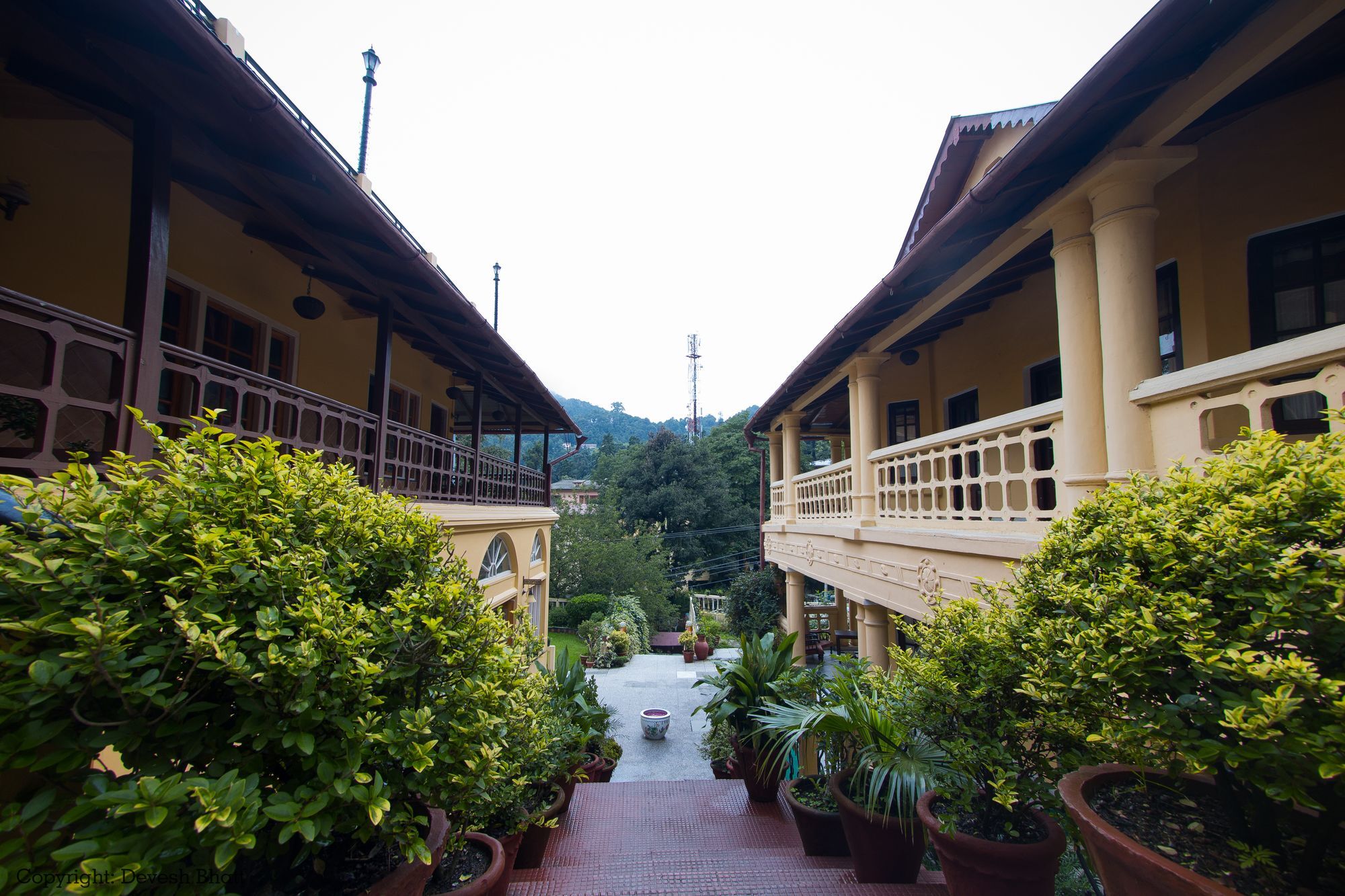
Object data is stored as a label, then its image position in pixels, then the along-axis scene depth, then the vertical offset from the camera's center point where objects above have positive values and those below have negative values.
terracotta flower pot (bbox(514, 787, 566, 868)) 4.27 -2.59
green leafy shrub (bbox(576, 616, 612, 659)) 17.75 -4.24
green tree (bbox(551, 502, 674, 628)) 23.48 -2.87
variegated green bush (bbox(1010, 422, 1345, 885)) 1.48 -0.38
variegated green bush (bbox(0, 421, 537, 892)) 1.38 -0.50
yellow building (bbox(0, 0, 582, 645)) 2.78 +2.01
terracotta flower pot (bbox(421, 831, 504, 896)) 2.39 -1.65
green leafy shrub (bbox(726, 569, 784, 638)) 17.97 -3.28
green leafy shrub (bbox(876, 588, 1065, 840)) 2.48 -0.98
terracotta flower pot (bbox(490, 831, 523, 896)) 3.32 -2.19
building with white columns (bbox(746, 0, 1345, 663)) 2.96 +1.90
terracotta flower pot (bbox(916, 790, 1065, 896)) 2.48 -1.57
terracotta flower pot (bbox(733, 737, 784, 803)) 5.44 -2.64
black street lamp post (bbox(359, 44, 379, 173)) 8.62 +6.36
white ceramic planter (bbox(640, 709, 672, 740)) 10.44 -4.04
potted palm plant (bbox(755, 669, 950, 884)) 3.16 -1.55
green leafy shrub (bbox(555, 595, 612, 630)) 21.91 -4.06
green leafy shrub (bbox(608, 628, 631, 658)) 17.94 -4.40
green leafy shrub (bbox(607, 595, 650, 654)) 19.61 -4.13
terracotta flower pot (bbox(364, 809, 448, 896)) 1.87 -1.26
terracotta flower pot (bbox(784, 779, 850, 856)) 4.20 -2.42
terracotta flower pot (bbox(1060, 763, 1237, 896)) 1.62 -1.05
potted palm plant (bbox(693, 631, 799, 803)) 5.51 -1.93
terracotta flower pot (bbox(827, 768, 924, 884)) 3.49 -2.09
